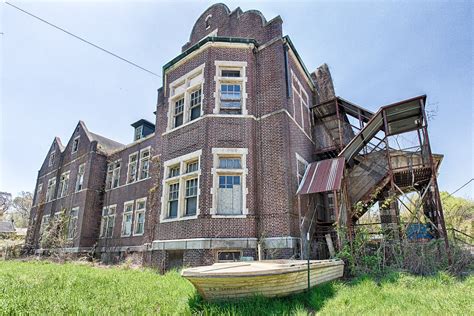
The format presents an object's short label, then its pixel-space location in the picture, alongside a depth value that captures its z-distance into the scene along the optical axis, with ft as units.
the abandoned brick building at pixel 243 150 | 35.50
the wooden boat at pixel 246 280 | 17.04
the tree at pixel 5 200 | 193.34
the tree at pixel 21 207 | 209.26
